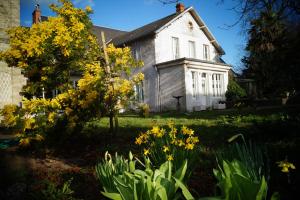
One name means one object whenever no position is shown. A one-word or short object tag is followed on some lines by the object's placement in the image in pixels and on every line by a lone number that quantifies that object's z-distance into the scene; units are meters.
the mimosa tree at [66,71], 7.16
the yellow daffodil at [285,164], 2.17
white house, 21.27
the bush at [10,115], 7.06
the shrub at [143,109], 9.24
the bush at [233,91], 24.05
